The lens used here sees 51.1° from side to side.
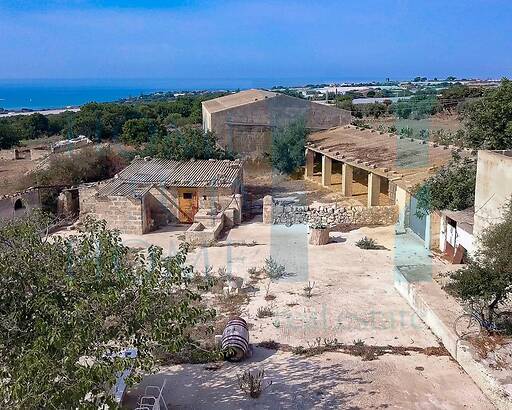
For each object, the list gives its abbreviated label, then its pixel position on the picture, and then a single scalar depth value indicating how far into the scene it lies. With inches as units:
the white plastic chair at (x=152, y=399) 316.8
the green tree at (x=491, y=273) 388.5
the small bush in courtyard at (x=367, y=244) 705.0
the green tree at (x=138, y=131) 1529.3
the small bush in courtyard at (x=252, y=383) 359.9
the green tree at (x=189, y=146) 1028.5
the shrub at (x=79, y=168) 991.6
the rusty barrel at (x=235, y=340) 401.7
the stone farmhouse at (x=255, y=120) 1301.7
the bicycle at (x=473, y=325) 415.5
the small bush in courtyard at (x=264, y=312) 498.5
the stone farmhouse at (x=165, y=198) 836.0
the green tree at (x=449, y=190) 629.6
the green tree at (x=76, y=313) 216.4
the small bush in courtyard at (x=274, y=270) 602.9
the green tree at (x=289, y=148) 1205.1
